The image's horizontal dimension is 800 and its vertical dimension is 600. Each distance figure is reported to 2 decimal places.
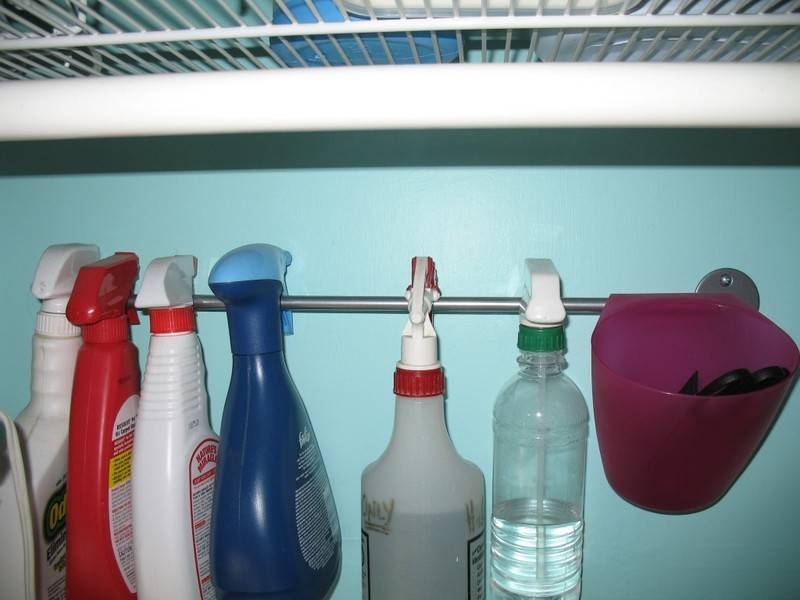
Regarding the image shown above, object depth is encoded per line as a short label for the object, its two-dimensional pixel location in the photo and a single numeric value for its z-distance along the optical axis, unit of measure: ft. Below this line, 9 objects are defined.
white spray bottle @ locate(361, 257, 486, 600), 1.80
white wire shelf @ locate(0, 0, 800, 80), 1.14
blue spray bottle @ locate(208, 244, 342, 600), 1.69
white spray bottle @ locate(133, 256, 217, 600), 1.76
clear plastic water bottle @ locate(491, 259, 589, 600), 1.96
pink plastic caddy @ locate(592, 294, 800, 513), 1.59
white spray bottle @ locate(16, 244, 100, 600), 1.86
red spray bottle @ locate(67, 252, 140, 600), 1.82
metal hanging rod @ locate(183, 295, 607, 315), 1.82
